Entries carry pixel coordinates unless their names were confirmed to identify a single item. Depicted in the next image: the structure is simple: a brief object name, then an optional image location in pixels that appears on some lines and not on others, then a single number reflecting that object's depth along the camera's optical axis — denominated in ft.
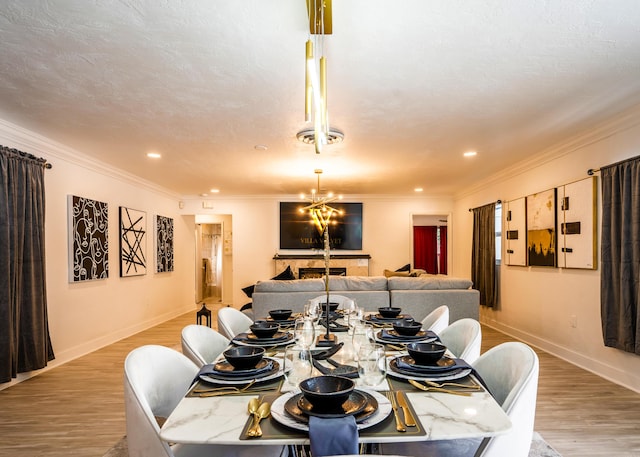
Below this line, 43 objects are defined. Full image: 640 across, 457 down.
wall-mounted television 29.01
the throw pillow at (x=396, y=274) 20.89
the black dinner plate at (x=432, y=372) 5.04
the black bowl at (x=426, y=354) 5.29
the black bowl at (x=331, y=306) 9.96
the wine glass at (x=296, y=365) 4.89
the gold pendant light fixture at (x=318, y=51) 5.76
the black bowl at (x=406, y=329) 7.22
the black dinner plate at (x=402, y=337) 6.93
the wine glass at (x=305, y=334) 5.69
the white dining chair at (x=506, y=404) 4.24
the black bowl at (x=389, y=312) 9.00
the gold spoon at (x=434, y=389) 4.50
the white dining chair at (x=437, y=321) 9.23
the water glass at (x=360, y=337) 5.21
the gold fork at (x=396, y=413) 3.65
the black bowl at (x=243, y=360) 5.19
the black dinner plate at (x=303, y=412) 3.77
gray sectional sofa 16.05
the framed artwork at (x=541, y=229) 15.80
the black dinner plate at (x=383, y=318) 8.69
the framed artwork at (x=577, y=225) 13.52
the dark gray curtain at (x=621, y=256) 11.37
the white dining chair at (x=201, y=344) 6.78
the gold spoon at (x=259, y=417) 3.60
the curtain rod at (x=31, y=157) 12.22
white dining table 3.55
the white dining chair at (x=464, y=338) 6.92
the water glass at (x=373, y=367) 4.77
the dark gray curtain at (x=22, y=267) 11.60
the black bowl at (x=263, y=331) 7.18
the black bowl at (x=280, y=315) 9.05
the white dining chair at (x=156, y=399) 4.29
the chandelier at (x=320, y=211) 21.13
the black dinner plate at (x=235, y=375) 4.98
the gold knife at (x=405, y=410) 3.76
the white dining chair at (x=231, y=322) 8.87
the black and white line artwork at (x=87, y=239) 15.47
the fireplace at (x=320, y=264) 28.53
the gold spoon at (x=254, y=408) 3.86
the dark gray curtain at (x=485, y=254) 21.08
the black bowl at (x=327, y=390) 3.82
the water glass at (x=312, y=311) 7.97
